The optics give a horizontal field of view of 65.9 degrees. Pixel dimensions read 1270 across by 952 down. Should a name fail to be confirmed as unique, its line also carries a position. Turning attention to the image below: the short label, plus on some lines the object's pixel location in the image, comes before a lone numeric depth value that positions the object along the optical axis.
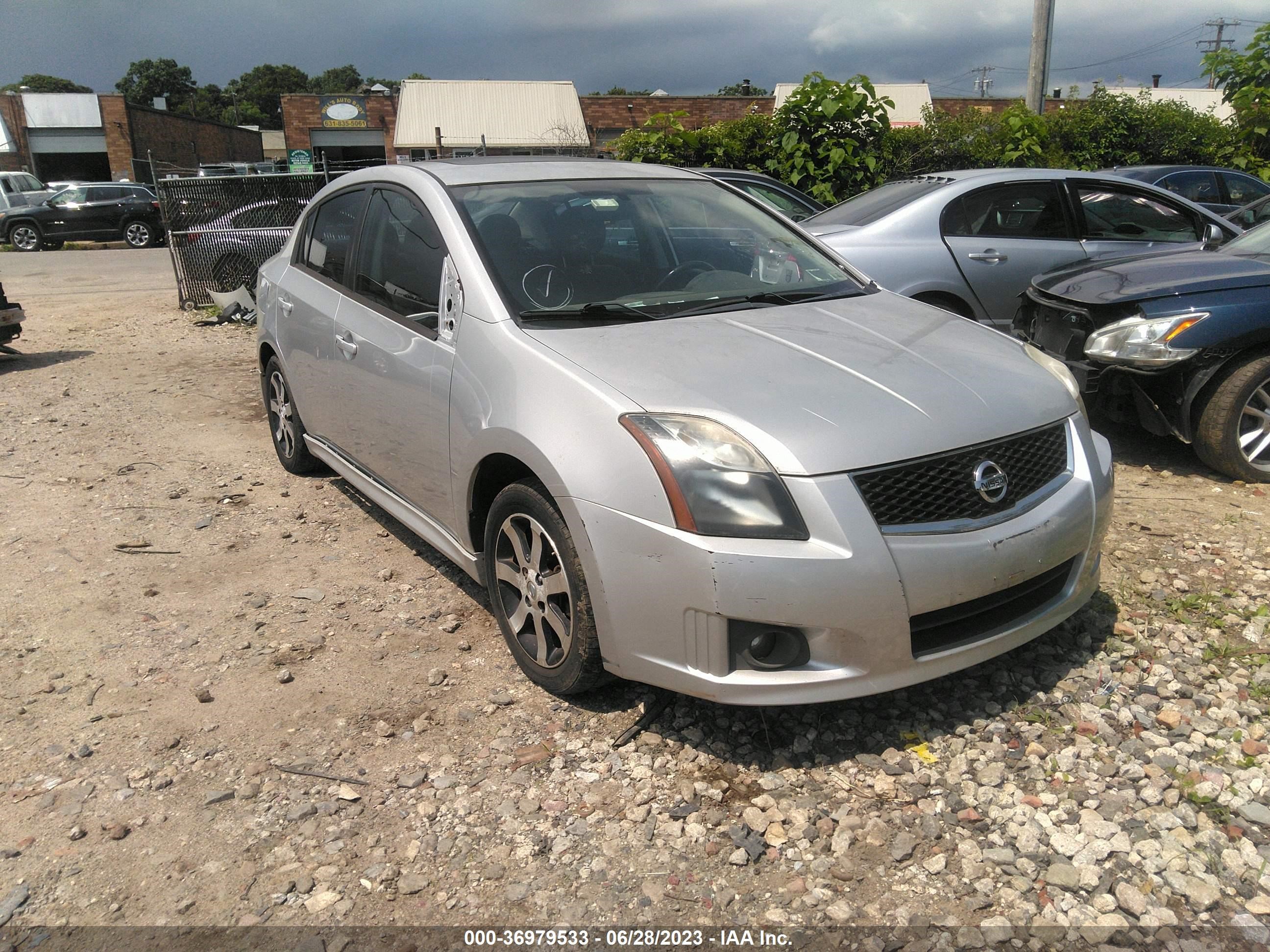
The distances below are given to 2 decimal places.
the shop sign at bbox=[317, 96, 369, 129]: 42.97
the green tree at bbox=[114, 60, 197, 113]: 110.00
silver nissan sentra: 2.68
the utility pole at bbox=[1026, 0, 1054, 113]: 12.28
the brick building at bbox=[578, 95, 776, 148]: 38.13
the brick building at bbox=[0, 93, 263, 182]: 44.88
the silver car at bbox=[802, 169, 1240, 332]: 6.82
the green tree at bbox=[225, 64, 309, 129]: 116.75
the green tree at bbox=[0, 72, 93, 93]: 88.88
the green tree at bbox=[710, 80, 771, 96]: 43.25
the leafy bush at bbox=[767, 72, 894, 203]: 11.88
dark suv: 24.91
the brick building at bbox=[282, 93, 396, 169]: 42.91
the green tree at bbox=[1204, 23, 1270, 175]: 15.62
